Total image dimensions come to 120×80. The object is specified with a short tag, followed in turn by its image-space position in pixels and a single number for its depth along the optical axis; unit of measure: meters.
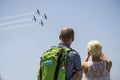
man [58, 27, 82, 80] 5.73
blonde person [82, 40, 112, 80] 6.42
